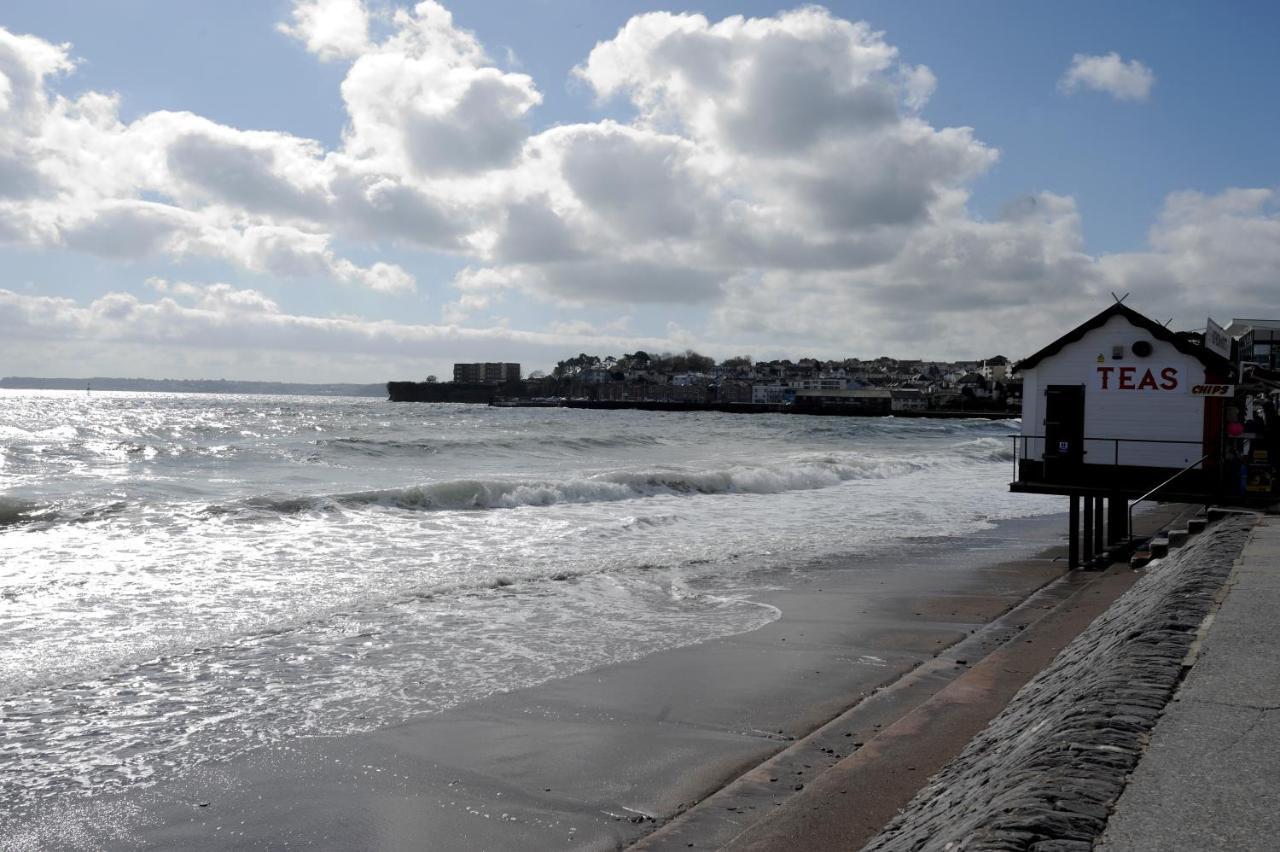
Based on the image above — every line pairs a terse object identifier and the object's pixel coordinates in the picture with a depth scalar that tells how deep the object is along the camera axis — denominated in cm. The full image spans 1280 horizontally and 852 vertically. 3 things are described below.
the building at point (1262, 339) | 1981
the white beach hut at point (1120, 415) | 1633
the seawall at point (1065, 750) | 345
